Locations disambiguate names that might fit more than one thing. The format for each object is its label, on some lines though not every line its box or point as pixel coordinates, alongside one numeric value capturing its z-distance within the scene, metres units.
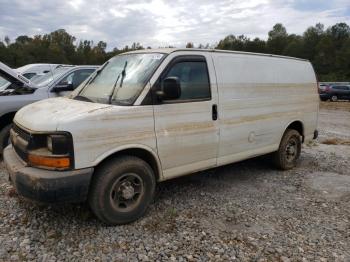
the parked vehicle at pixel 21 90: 6.18
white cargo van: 3.44
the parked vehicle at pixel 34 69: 13.58
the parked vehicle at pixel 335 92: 28.38
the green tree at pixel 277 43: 79.88
